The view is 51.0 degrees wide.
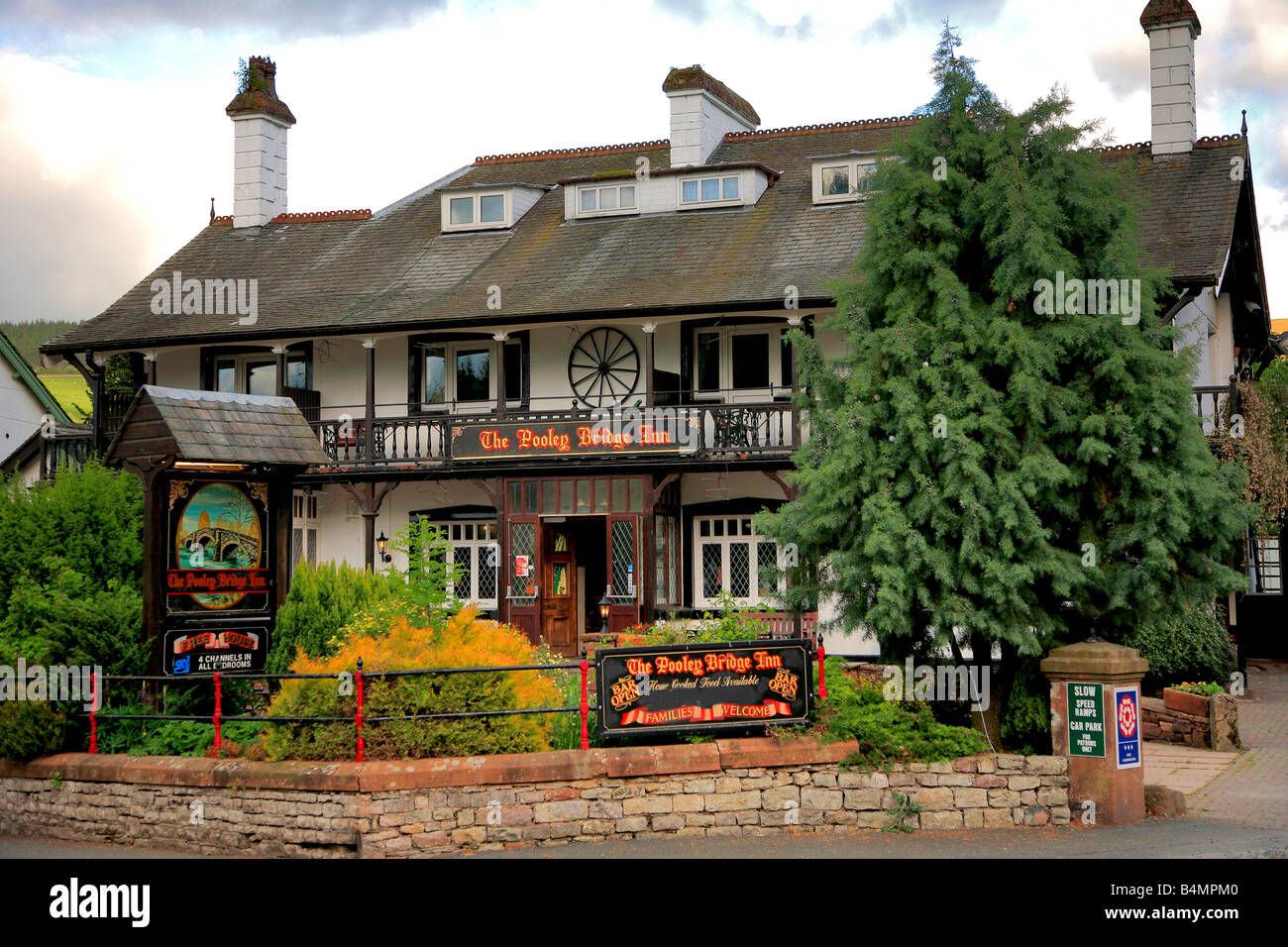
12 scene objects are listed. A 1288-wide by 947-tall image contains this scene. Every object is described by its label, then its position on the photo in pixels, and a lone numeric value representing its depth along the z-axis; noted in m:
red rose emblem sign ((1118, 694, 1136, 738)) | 11.20
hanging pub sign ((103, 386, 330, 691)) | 12.66
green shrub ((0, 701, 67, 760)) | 11.98
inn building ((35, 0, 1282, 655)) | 21.45
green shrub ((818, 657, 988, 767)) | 11.17
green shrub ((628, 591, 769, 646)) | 12.52
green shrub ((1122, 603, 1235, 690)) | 18.03
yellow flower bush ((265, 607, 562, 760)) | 11.06
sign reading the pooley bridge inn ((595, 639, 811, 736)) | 11.36
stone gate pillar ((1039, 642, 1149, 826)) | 11.11
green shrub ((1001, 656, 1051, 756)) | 11.94
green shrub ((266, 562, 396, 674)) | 13.12
